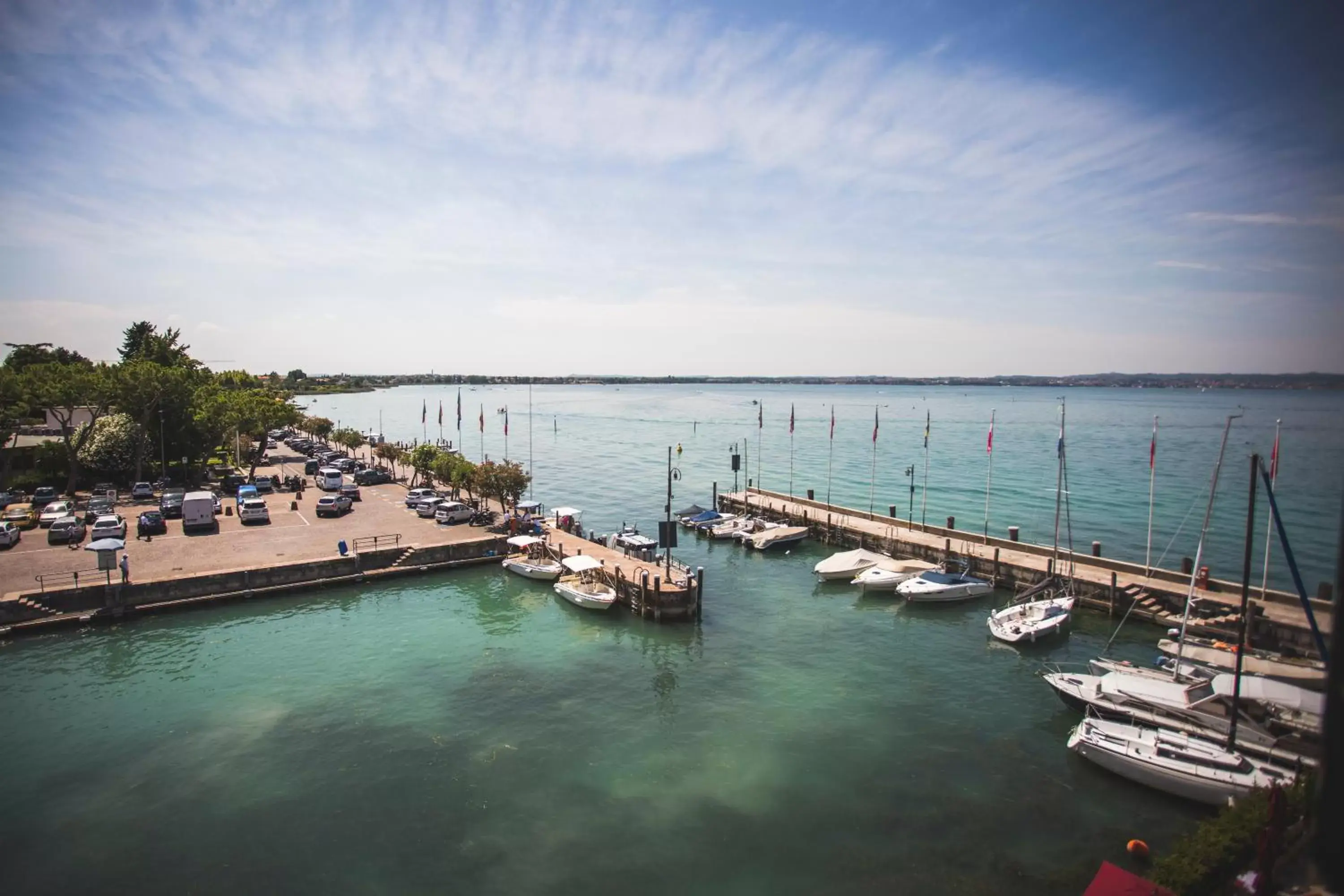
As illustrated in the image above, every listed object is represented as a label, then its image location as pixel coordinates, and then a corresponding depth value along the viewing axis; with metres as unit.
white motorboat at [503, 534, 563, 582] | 42.69
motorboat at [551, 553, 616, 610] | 38.06
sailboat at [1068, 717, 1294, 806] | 21.23
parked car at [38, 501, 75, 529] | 46.78
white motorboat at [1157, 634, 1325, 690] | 26.33
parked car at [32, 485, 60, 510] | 53.78
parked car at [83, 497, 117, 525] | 47.94
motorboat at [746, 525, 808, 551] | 52.34
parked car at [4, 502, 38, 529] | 47.03
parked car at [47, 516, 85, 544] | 42.22
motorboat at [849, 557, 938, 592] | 42.31
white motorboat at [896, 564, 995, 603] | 40.22
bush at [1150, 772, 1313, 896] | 15.56
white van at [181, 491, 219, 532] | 46.72
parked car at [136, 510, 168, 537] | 44.84
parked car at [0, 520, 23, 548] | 41.41
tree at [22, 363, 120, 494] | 56.03
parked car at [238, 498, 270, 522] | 49.53
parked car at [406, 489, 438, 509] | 56.47
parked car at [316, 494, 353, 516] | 52.41
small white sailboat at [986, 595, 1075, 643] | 34.22
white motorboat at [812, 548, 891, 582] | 44.38
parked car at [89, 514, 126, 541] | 42.94
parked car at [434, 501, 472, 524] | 51.66
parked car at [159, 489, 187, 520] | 50.94
